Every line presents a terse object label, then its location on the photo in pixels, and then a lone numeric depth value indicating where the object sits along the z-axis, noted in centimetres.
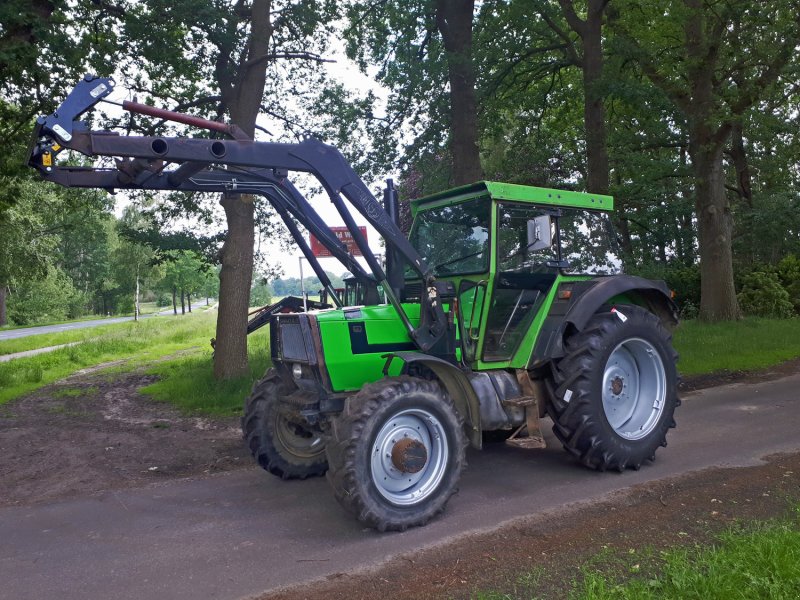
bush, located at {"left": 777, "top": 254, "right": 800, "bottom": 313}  2014
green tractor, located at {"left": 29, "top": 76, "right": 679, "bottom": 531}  456
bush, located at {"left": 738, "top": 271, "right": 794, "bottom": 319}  1926
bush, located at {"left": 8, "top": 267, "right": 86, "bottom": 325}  4909
